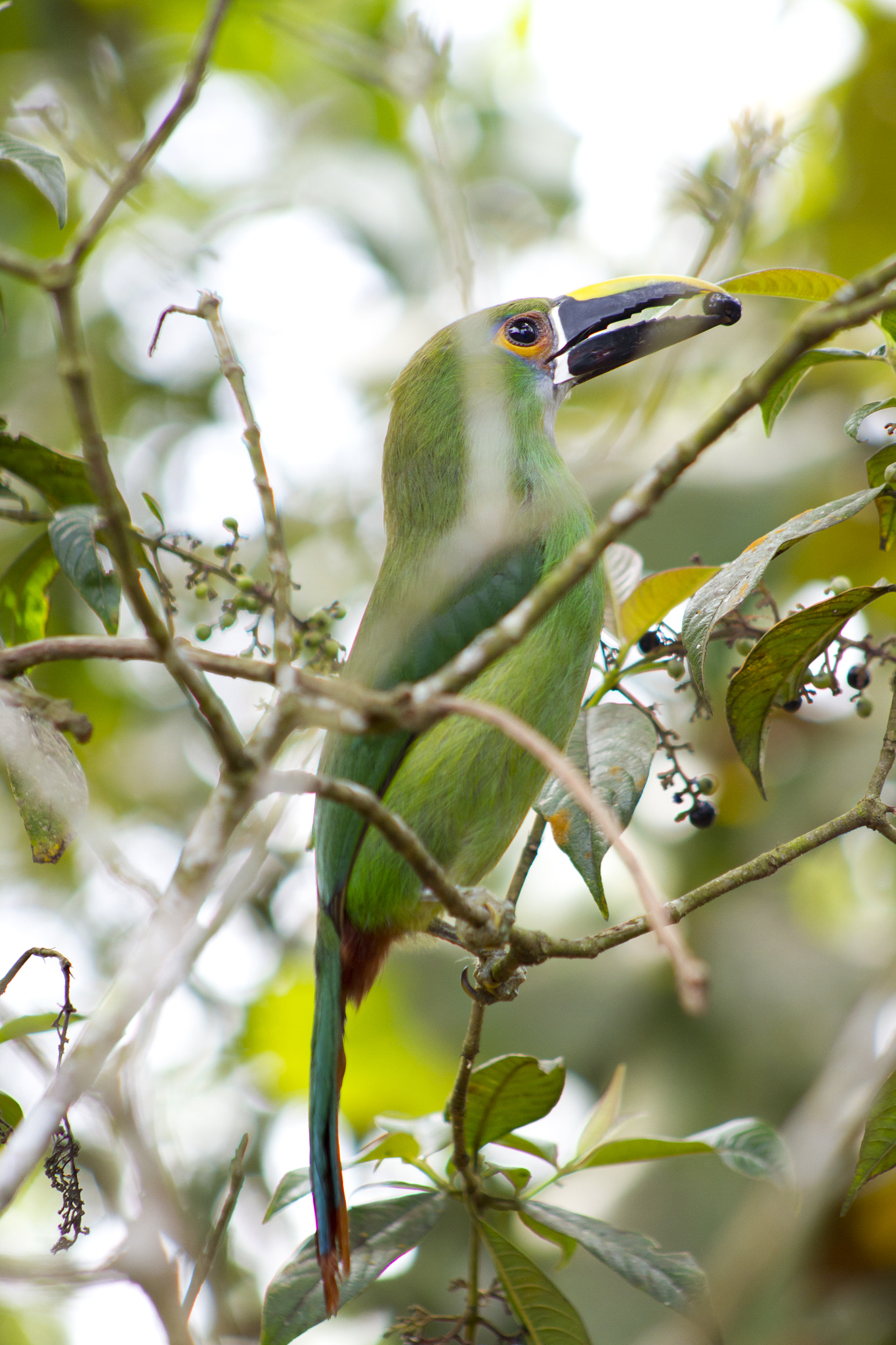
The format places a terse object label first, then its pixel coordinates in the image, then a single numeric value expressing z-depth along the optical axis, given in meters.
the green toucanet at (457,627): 6.23
